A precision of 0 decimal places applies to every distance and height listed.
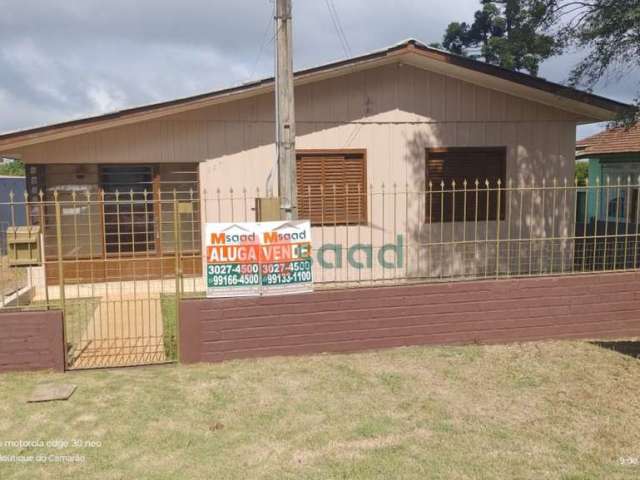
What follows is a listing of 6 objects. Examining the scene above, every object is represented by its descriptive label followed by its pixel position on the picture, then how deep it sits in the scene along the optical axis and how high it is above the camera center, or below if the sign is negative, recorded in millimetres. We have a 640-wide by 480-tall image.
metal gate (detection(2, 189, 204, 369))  8289 -916
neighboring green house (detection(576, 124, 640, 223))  17031 +1206
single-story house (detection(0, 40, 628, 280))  9078 +902
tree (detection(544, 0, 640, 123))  7715 +2405
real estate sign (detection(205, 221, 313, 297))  5789 -628
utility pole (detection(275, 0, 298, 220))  6102 +940
